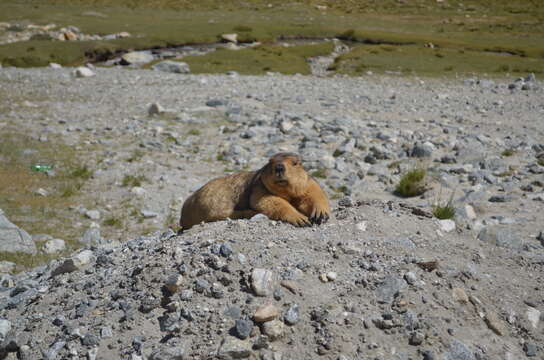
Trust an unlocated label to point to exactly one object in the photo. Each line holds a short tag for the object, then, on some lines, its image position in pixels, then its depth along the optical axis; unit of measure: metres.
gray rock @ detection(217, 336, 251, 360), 5.41
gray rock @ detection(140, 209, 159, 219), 13.35
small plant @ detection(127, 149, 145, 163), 16.97
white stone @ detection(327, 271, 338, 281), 6.41
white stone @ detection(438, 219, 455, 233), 8.23
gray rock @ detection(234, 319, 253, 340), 5.58
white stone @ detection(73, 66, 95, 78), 32.12
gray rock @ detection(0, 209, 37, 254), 11.27
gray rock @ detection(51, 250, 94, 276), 8.05
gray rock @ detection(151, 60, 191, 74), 37.73
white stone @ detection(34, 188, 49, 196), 14.51
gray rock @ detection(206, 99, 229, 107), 23.15
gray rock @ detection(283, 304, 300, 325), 5.79
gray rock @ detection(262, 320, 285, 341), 5.63
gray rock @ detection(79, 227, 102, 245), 11.93
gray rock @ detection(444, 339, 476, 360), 5.62
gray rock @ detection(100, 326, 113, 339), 5.95
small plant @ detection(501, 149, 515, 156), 17.02
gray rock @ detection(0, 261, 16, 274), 10.48
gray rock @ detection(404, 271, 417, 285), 6.44
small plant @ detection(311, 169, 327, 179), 15.27
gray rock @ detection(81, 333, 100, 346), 5.85
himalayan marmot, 7.71
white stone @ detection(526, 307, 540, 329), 6.32
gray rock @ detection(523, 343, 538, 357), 5.89
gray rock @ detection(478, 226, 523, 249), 8.88
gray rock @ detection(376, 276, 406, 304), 6.21
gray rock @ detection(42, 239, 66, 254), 11.45
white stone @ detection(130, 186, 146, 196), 14.45
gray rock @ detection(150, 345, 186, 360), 5.41
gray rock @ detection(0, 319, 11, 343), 6.55
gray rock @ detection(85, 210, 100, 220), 13.29
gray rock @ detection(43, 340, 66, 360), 5.81
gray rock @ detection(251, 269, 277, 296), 6.10
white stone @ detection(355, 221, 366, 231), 7.59
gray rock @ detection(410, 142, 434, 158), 16.89
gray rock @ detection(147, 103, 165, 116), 22.12
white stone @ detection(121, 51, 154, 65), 42.47
